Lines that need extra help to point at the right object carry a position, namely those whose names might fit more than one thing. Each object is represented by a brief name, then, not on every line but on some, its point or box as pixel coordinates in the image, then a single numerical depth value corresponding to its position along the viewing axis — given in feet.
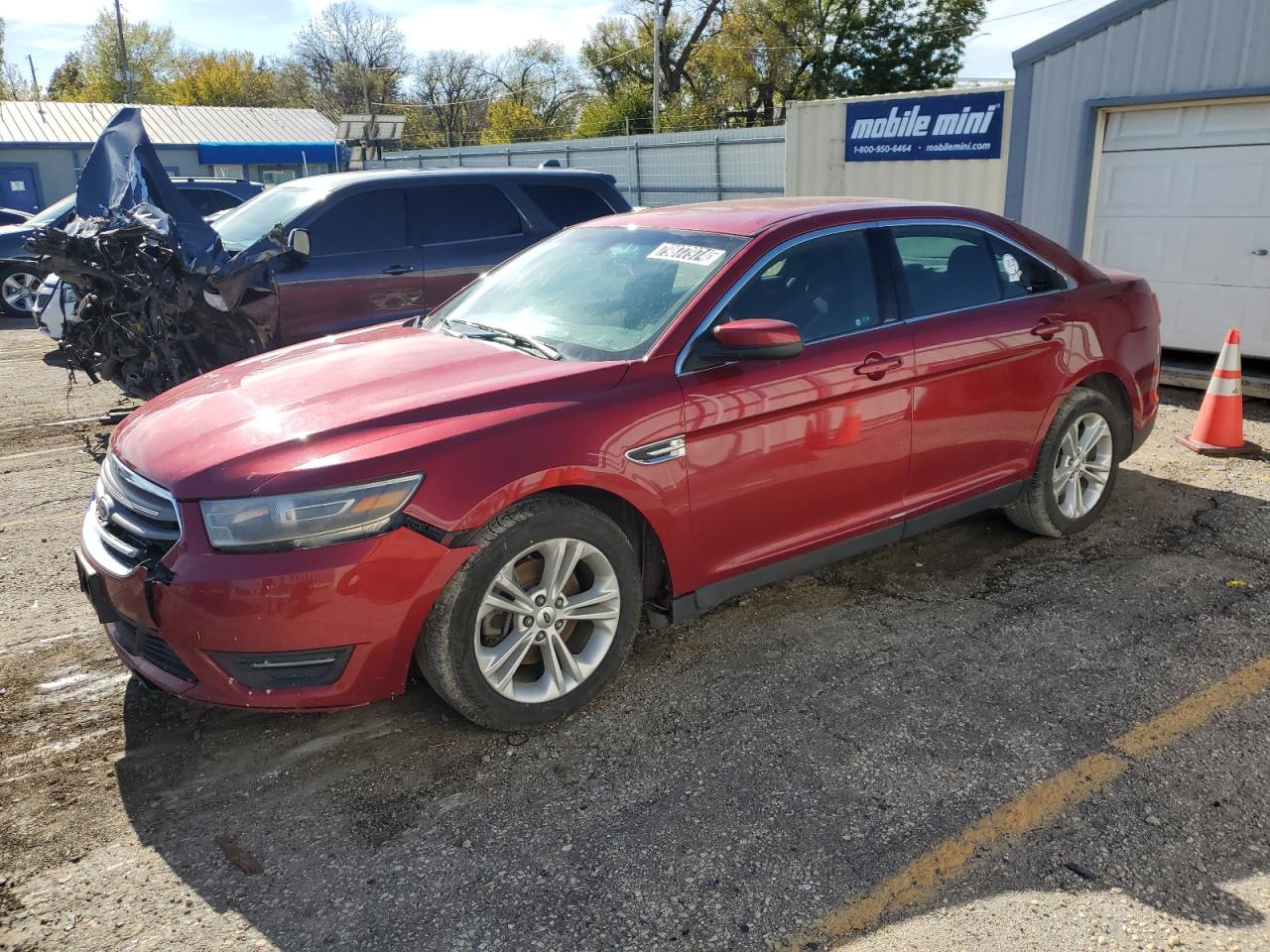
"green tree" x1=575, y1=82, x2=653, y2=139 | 145.38
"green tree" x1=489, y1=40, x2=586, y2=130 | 194.90
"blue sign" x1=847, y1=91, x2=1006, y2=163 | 36.42
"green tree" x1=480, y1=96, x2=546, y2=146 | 182.19
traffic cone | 21.90
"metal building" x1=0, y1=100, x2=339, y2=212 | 110.42
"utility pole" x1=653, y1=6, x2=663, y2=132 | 131.95
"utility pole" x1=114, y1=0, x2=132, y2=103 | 187.83
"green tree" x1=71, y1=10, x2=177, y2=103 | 222.48
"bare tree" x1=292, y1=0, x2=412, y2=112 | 219.82
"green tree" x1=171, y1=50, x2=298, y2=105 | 225.15
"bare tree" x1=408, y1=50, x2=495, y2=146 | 209.77
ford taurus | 9.82
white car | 26.71
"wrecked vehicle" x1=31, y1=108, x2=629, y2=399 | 22.03
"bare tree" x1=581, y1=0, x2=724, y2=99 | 158.81
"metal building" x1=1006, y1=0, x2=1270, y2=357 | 26.55
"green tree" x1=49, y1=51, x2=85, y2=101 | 242.99
